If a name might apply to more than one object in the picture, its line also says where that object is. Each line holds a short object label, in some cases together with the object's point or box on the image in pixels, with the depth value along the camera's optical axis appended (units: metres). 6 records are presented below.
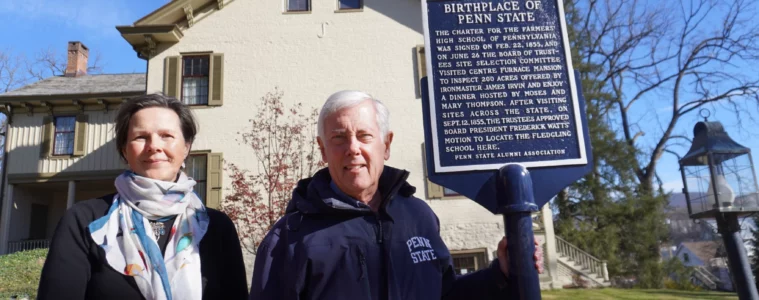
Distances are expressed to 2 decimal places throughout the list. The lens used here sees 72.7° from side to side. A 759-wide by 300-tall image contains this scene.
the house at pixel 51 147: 16.00
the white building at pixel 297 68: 13.17
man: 2.09
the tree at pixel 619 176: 20.38
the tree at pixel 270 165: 10.72
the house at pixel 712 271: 27.54
